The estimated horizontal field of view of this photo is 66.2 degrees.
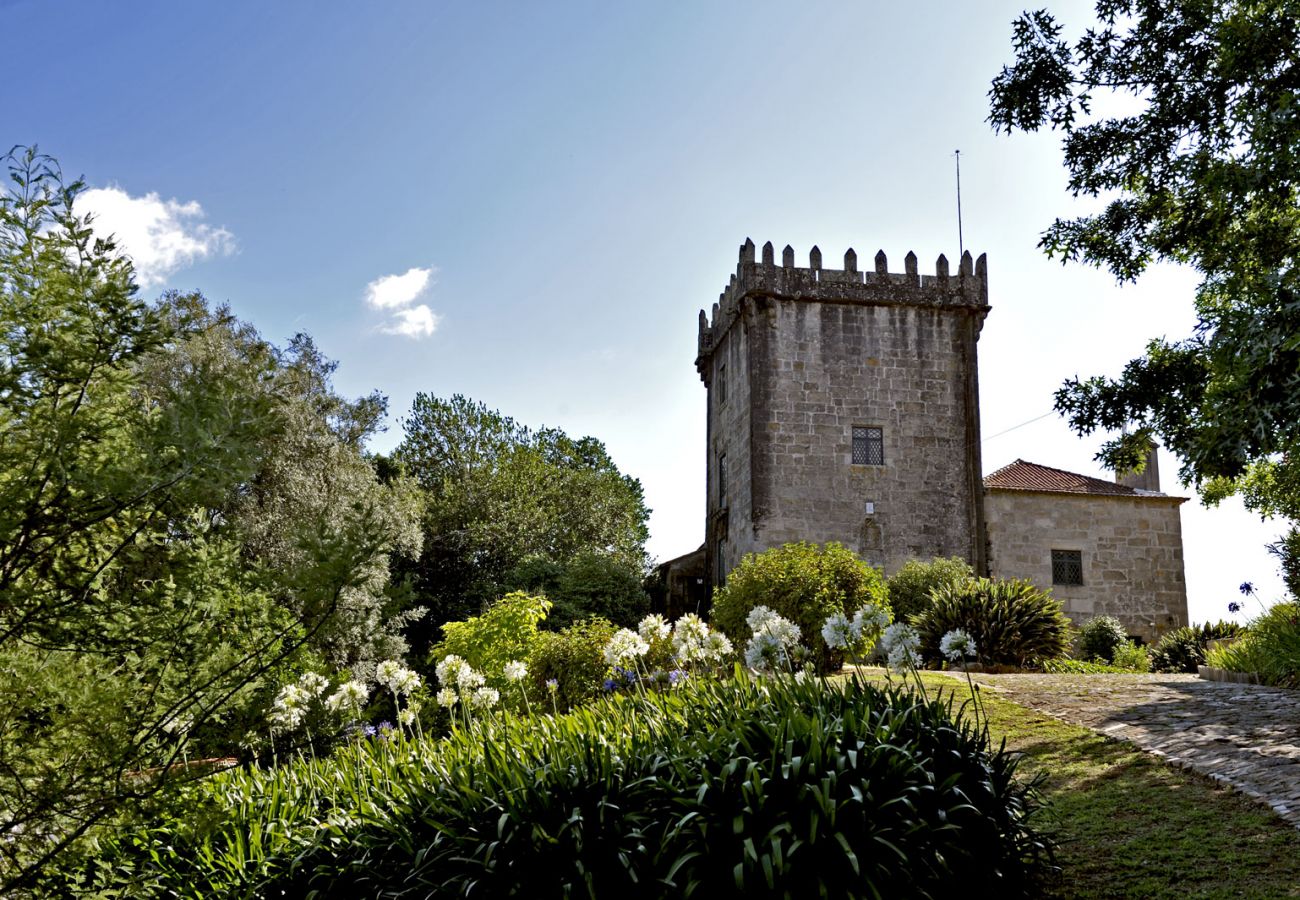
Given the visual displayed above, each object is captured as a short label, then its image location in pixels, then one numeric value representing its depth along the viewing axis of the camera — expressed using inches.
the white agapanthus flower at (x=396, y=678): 273.5
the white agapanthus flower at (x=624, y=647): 265.7
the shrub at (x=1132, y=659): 689.7
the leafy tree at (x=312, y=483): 792.9
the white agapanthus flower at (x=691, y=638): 258.7
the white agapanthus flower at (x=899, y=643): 232.2
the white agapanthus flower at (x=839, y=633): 240.5
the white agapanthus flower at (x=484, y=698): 269.4
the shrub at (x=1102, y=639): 805.2
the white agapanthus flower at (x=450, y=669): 276.3
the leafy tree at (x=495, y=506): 1117.1
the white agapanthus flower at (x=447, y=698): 276.1
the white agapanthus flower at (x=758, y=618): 258.1
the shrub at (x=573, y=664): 492.7
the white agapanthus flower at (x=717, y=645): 261.6
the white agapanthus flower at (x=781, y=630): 246.1
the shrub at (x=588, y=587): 951.0
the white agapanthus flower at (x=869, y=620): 237.3
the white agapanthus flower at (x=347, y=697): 256.4
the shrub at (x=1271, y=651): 427.8
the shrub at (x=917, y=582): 737.0
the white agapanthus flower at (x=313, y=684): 276.5
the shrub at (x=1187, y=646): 650.8
